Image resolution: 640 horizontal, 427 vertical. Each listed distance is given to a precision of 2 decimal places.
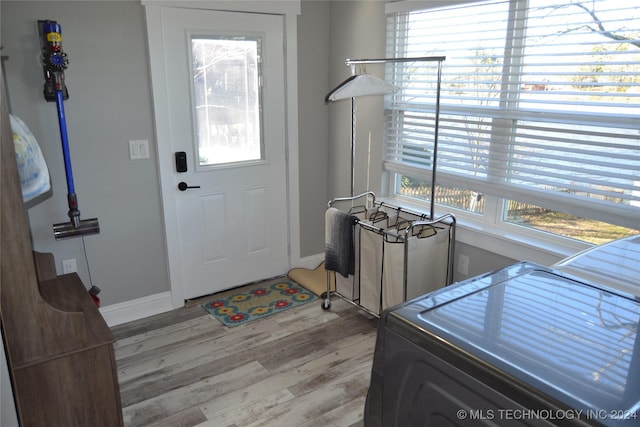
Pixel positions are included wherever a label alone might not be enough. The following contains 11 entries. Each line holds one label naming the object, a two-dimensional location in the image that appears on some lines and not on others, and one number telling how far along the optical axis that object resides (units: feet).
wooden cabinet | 4.66
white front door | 9.92
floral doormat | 10.39
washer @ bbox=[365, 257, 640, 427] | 2.20
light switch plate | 9.59
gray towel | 9.16
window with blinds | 7.07
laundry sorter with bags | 8.61
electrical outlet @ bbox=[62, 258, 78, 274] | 9.27
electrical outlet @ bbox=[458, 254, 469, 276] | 9.45
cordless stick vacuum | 7.84
